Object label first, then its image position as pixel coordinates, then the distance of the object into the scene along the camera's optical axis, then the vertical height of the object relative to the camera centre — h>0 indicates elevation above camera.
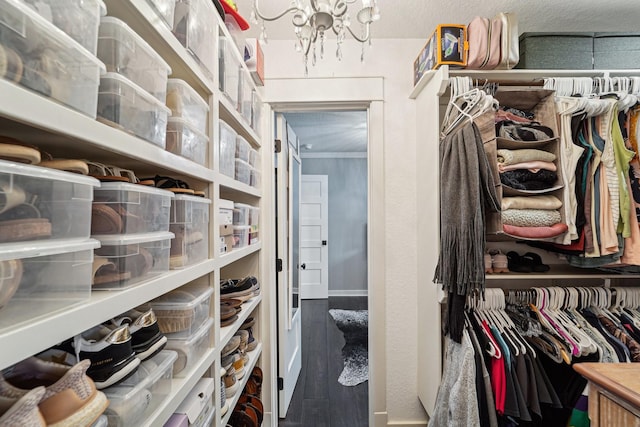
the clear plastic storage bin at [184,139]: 0.86 +0.25
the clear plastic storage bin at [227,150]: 1.19 +0.31
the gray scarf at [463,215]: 1.31 +0.03
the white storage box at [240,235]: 1.43 -0.07
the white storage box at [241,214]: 1.43 +0.04
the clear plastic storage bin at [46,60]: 0.41 +0.26
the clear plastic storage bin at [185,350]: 0.88 -0.40
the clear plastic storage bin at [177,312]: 0.89 -0.27
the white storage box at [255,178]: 1.66 +0.27
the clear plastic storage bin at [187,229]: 0.88 -0.02
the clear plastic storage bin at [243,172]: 1.44 +0.26
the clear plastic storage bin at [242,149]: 1.44 +0.37
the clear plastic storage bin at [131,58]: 0.62 +0.38
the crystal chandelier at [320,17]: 0.96 +0.69
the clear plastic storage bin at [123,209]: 0.62 +0.03
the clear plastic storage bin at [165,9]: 0.72 +0.54
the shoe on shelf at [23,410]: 0.42 -0.28
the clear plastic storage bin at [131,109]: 0.61 +0.26
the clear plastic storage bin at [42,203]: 0.41 +0.03
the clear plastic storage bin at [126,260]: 0.61 -0.08
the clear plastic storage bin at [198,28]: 0.88 +0.62
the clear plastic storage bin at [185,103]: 0.86 +0.37
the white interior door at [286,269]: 2.03 -0.35
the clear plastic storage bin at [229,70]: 1.18 +0.65
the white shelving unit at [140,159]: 0.43 +0.16
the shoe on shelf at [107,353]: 0.60 -0.27
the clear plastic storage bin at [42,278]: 0.41 -0.09
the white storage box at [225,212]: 1.17 +0.04
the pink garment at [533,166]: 1.46 +0.28
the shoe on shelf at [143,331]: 0.70 -0.27
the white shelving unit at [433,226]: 1.55 -0.03
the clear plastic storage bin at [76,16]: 0.48 +0.36
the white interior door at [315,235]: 4.96 -0.22
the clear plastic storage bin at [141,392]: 0.61 -0.39
